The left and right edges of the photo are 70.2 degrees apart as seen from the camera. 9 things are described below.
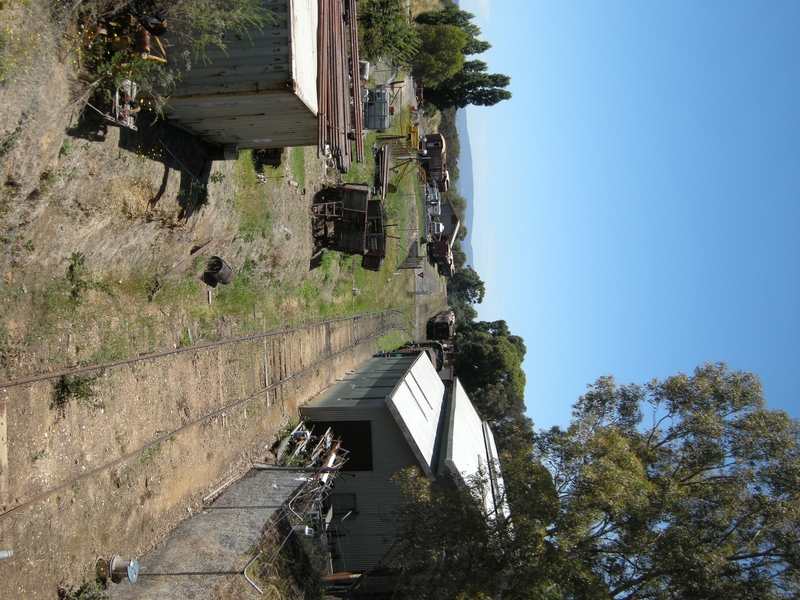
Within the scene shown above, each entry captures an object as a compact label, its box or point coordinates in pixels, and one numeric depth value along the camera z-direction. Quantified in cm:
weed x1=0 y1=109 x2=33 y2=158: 730
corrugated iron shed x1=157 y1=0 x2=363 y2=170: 948
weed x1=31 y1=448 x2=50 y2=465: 841
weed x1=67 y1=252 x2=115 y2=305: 955
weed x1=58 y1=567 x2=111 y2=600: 886
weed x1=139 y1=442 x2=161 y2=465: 1093
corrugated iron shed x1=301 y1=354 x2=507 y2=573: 1745
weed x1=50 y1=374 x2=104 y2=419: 890
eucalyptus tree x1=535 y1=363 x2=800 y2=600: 1260
